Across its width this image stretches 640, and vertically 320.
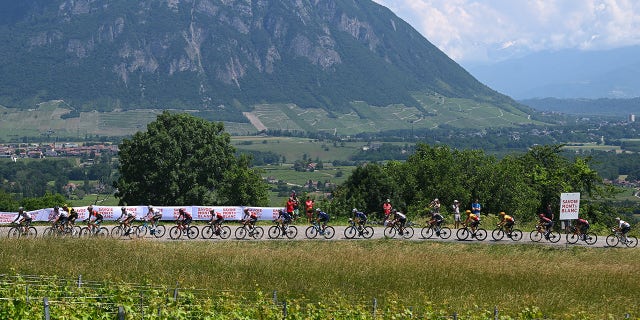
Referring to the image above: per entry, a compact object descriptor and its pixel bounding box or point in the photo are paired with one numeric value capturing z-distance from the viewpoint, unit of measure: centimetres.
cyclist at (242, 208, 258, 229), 4325
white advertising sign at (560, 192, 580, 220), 4244
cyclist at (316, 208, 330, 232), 4328
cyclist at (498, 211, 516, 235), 4328
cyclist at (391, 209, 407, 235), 4381
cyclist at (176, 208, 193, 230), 4300
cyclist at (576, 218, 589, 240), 4328
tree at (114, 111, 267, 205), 6644
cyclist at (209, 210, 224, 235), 4312
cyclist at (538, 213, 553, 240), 4350
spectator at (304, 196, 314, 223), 4631
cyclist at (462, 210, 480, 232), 4328
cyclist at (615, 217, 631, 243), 4238
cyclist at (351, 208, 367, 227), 4362
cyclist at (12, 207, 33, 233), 4184
